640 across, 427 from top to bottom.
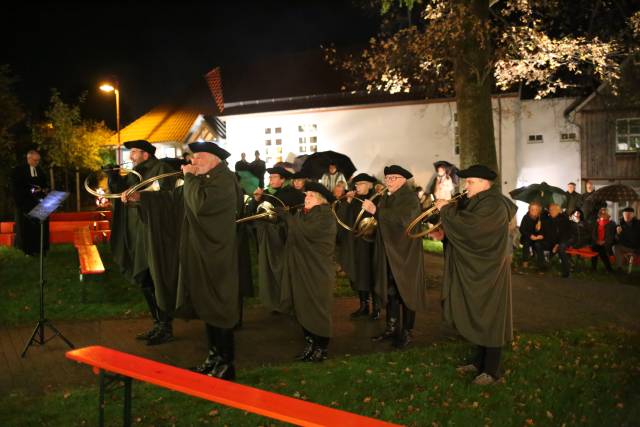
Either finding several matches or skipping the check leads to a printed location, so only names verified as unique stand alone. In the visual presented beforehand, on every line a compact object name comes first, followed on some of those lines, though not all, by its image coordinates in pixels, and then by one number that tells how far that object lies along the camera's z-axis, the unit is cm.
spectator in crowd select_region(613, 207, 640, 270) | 1470
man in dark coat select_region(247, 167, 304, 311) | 778
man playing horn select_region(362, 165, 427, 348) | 760
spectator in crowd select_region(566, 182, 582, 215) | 1894
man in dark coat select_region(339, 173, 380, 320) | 888
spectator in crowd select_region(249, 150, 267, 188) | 1852
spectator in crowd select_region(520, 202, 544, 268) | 1504
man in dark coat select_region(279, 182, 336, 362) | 698
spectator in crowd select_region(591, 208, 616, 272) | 1501
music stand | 716
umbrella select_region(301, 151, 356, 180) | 1202
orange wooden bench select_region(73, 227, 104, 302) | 940
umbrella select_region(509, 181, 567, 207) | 1702
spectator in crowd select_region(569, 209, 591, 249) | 1503
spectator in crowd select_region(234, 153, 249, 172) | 1795
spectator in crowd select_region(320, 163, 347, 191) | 1537
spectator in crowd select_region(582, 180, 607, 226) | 1845
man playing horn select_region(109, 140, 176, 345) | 772
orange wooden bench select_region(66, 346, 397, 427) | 342
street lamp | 2478
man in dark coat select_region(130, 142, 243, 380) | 596
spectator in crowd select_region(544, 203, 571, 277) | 1445
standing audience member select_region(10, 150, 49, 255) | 1203
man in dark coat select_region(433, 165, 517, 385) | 606
